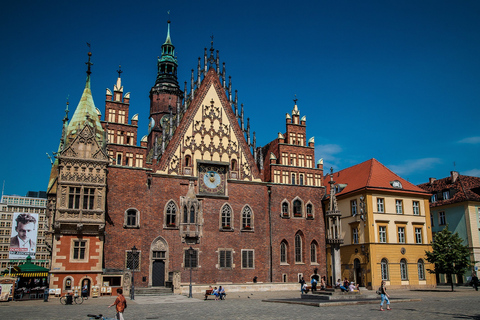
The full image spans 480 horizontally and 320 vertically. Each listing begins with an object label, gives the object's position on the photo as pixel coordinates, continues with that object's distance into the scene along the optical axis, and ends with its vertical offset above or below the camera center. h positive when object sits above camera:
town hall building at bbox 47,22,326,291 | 39.44 +5.39
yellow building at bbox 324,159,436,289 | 45.56 +2.32
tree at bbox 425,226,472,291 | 43.03 -0.09
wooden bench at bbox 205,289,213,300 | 33.67 -2.82
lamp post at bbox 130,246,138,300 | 34.47 -2.93
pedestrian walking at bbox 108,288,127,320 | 17.23 -1.86
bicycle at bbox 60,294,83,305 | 31.14 -3.13
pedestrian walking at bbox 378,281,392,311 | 23.94 -2.23
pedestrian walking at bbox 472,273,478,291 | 42.10 -2.66
